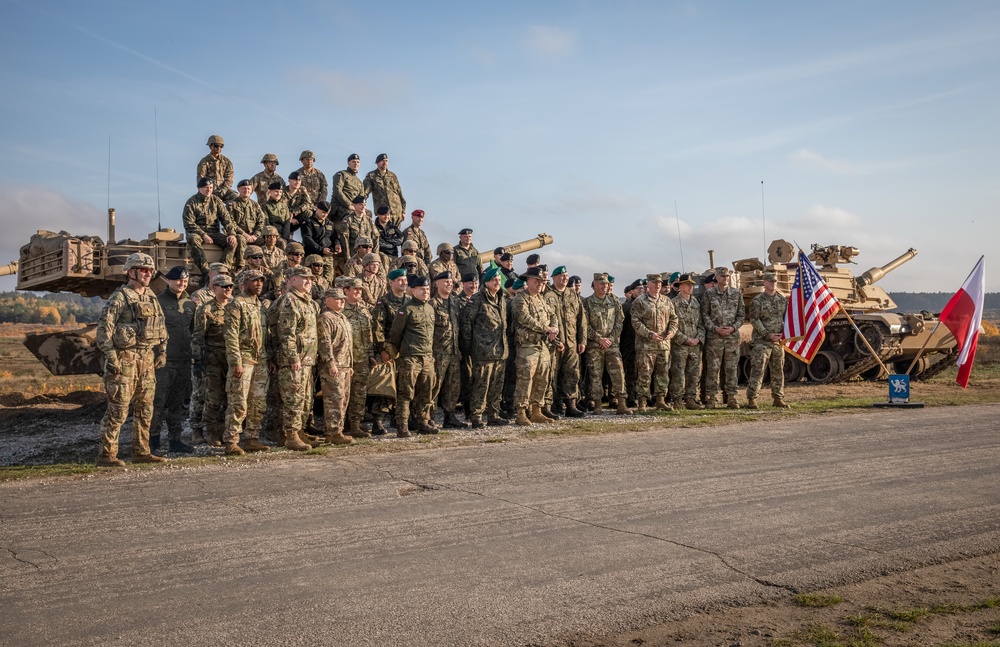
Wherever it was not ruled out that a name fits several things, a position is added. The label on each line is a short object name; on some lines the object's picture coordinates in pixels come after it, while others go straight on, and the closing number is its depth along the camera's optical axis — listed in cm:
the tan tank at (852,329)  2017
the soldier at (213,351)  930
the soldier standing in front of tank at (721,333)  1346
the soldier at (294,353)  927
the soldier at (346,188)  1435
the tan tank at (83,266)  1275
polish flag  1373
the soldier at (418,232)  1471
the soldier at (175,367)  941
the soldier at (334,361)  959
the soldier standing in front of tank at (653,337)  1292
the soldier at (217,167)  1359
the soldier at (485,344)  1123
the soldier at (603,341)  1271
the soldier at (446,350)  1097
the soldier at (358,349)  1030
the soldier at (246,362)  894
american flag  1350
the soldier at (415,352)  1046
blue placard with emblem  1380
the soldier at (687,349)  1328
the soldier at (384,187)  1522
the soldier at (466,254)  1429
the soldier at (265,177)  1405
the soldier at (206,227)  1243
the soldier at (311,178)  1462
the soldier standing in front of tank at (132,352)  820
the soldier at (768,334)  1360
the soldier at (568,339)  1239
